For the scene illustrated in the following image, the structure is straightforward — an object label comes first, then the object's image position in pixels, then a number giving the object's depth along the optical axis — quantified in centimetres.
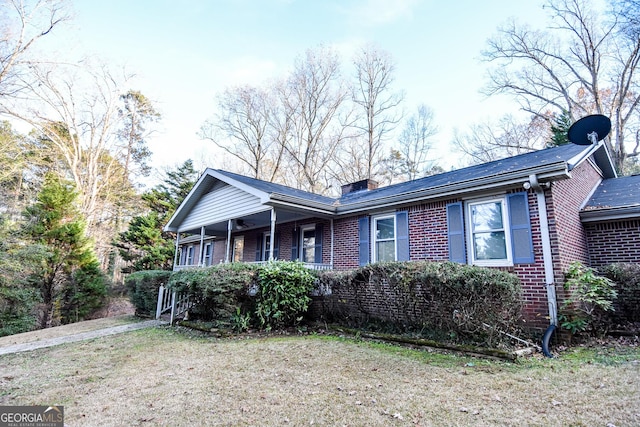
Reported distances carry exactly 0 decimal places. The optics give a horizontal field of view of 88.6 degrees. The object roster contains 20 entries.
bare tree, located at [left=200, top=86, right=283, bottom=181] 2448
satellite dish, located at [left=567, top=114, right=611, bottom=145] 809
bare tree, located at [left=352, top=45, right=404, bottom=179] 2300
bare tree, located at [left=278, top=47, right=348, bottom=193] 2377
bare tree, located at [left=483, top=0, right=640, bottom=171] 1712
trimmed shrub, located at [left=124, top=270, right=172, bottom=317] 1147
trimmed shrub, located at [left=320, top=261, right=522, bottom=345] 504
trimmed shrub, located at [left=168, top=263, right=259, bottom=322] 743
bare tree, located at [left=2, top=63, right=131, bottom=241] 1803
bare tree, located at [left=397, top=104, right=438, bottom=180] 2452
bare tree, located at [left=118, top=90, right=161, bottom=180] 2235
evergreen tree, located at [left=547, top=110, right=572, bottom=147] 1682
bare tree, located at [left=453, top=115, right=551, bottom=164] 2055
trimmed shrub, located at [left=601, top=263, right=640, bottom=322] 595
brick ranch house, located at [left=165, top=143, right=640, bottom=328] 632
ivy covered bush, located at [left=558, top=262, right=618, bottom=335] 564
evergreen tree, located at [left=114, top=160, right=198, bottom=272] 2075
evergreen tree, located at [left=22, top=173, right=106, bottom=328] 1319
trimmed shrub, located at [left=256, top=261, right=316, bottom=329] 748
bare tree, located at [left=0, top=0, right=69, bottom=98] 1473
